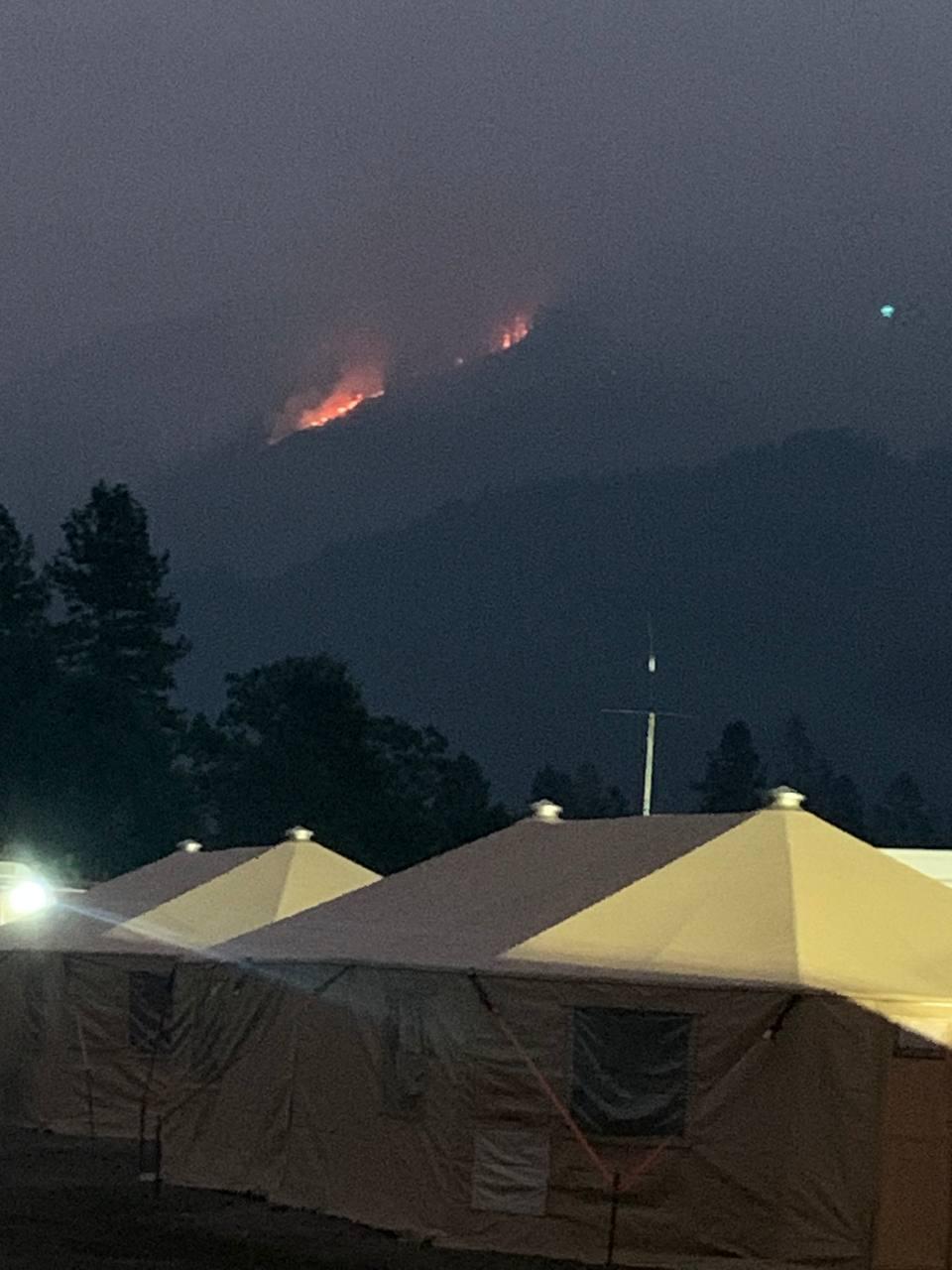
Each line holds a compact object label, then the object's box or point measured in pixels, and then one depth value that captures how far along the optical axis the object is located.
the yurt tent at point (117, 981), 28.39
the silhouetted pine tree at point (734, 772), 148.62
